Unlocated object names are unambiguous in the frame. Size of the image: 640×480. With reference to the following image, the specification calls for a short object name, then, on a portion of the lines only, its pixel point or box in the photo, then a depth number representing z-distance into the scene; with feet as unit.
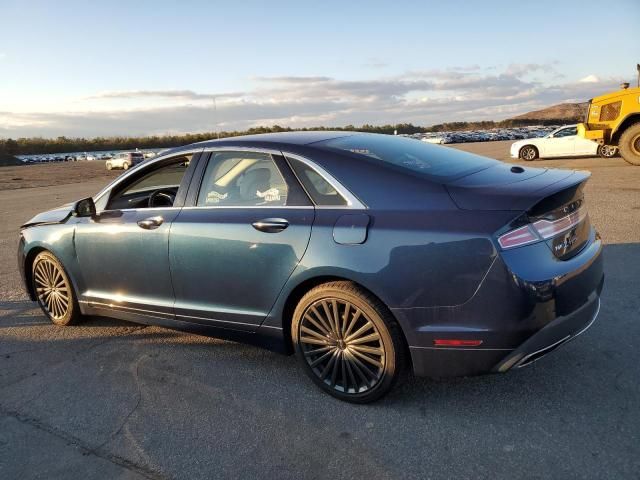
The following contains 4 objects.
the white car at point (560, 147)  62.90
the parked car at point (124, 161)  139.71
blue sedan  8.79
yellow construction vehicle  49.36
